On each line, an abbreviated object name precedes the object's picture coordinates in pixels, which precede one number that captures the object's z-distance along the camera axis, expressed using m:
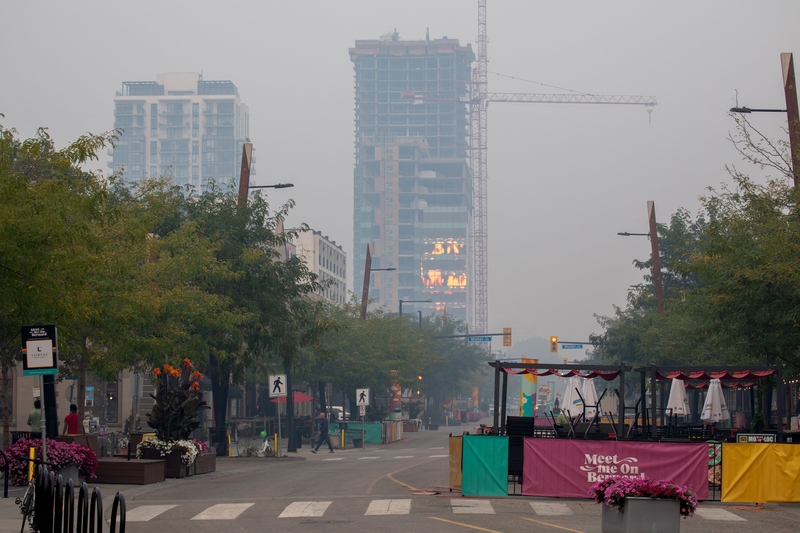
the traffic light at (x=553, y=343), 73.43
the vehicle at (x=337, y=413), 70.88
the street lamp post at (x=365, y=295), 59.17
